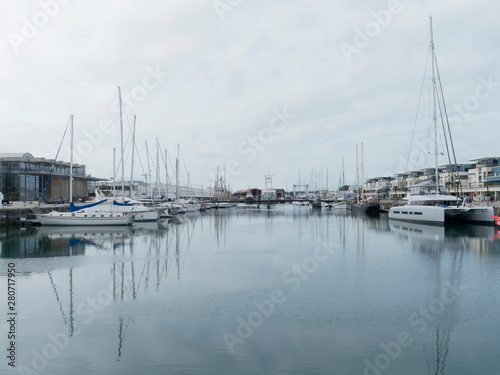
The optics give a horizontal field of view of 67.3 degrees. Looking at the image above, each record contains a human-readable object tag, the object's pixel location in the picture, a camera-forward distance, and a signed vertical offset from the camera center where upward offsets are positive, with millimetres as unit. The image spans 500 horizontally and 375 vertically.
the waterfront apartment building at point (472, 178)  85500 +3419
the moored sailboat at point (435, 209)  49281 -2616
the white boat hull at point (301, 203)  153375 -4682
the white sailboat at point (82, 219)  48500 -2999
